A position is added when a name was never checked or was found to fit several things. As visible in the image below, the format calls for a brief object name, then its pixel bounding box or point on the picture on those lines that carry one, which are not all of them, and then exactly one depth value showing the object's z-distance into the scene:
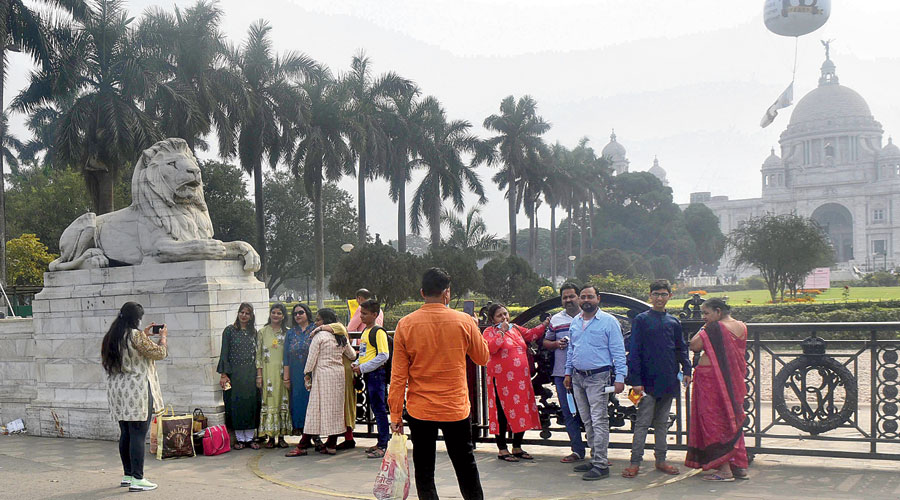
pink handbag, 7.17
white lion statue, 8.03
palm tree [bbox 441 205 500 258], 39.66
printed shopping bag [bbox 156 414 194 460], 6.98
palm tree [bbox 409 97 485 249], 35.03
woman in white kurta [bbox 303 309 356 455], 6.90
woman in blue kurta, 7.26
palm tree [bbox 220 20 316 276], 26.83
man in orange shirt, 4.25
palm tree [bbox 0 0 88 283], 20.03
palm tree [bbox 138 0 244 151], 23.33
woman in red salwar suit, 6.39
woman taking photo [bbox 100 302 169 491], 5.75
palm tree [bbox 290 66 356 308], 27.56
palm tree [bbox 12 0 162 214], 21.86
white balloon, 14.58
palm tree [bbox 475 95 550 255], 41.38
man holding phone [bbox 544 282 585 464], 6.30
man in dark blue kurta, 5.73
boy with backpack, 6.65
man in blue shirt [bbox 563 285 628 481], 5.81
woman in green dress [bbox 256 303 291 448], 7.38
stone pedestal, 7.52
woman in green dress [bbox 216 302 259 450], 7.32
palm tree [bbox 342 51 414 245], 31.30
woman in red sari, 5.62
